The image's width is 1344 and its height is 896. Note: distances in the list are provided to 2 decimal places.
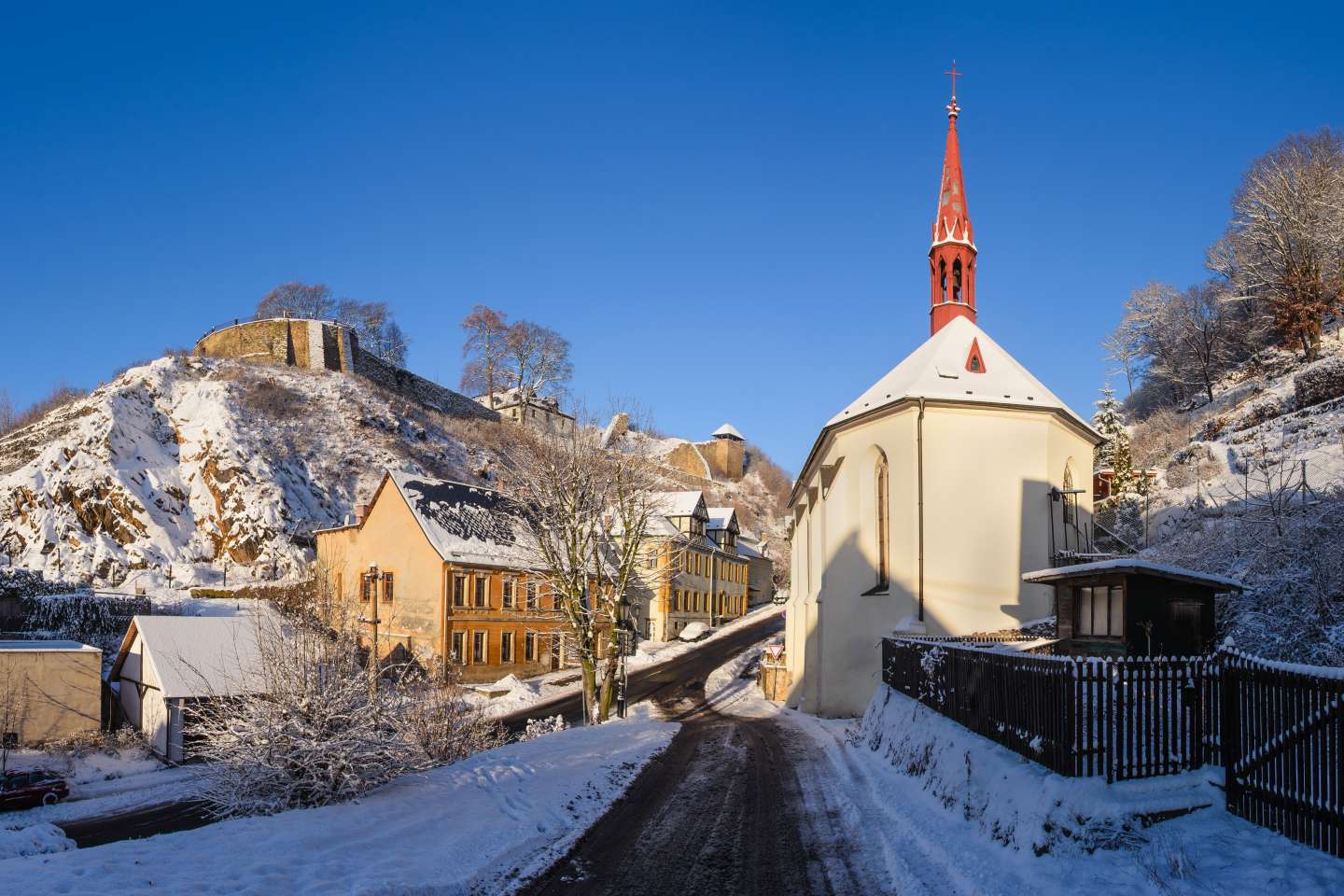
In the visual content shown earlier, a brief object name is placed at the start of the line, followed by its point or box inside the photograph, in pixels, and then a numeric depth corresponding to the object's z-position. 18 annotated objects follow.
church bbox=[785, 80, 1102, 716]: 25.36
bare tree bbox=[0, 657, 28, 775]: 30.45
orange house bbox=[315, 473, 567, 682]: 41.59
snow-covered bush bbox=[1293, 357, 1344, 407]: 37.22
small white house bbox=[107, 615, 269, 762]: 30.67
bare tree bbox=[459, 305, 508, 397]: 101.50
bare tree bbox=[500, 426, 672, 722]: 26.67
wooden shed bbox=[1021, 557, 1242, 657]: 15.92
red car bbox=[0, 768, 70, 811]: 24.58
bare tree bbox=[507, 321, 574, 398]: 103.12
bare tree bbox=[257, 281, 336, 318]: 102.38
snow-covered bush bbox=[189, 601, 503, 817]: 10.59
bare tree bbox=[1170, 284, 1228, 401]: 57.94
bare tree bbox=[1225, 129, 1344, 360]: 45.56
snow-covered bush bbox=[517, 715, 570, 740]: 22.77
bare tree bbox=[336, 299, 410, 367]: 105.75
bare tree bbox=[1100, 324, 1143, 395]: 67.94
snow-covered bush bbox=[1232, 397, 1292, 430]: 40.19
